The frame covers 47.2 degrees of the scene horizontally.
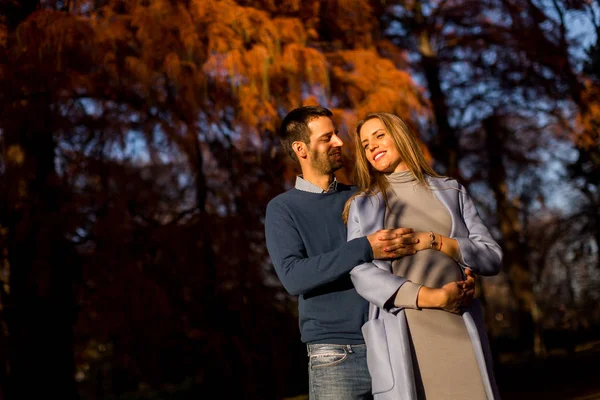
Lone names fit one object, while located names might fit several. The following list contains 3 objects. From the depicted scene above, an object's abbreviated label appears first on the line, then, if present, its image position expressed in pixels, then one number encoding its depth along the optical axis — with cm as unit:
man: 229
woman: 221
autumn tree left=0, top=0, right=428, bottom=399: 613
